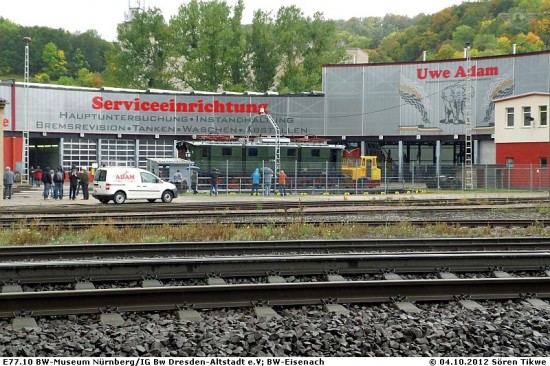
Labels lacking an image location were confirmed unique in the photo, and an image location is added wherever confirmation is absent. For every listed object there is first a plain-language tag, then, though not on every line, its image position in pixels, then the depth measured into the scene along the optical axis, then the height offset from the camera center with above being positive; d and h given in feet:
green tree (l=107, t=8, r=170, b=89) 288.92 +42.09
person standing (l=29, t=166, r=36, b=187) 179.52 -0.81
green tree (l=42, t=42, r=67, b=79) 541.34 +72.76
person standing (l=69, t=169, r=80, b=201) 129.39 -1.62
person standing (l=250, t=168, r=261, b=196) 145.18 -0.91
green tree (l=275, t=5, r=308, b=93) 294.46 +48.14
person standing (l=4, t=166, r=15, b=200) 127.54 -1.36
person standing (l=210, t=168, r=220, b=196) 145.48 -1.13
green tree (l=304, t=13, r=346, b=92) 297.74 +46.41
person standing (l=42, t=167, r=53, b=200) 128.06 -1.32
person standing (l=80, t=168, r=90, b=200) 132.77 -1.41
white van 120.06 -1.90
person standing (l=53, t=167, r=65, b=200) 129.80 -1.65
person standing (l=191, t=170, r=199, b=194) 157.07 -1.25
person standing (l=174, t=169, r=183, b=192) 151.84 -1.05
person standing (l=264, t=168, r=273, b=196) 148.99 -0.94
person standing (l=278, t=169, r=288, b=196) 148.36 -1.25
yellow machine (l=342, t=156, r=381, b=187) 166.81 +0.92
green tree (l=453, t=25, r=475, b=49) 514.27 +88.76
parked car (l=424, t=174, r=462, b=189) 167.22 -1.40
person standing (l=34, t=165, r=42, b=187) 179.83 -1.01
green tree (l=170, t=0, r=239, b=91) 277.64 +43.48
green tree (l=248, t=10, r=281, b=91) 300.40 +42.49
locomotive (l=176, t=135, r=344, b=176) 163.84 +3.89
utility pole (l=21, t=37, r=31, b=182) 170.56 +6.65
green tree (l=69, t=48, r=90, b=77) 570.05 +74.81
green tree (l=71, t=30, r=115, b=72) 593.83 +87.16
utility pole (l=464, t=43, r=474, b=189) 165.27 +9.98
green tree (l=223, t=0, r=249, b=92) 281.54 +40.64
